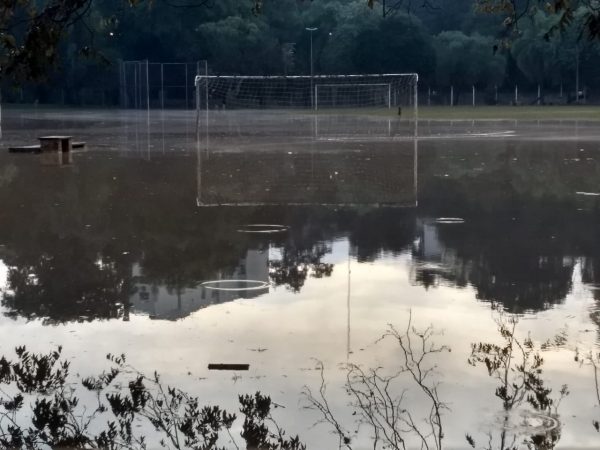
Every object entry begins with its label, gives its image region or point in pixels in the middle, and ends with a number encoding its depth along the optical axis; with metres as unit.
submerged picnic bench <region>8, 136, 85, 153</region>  27.92
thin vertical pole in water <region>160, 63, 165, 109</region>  85.21
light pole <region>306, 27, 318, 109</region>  84.55
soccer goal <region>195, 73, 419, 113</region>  83.06
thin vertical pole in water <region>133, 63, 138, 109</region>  83.56
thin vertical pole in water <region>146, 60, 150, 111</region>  80.96
